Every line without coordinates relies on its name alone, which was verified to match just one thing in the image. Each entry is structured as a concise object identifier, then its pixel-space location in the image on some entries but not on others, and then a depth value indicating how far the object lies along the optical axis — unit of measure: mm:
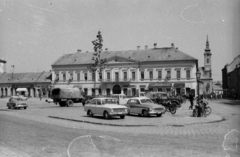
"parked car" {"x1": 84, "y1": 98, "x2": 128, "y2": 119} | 17797
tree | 43828
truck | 33062
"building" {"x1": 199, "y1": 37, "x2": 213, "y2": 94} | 103150
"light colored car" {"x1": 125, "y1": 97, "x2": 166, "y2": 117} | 19406
